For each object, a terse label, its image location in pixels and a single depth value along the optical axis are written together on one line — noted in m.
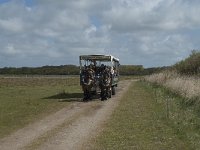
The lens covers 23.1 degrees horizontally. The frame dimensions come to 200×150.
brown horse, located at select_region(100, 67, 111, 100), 31.25
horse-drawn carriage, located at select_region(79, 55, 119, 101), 30.89
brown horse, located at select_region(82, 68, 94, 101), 30.67
